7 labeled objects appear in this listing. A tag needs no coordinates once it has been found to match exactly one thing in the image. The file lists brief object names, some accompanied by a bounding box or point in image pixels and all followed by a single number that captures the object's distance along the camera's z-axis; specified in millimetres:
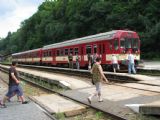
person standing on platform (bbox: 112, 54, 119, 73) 11654
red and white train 12792
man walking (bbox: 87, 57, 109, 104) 5865
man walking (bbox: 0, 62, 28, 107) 6575
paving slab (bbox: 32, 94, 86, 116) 5674
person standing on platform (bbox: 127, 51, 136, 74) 11017
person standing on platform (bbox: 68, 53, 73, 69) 15692
